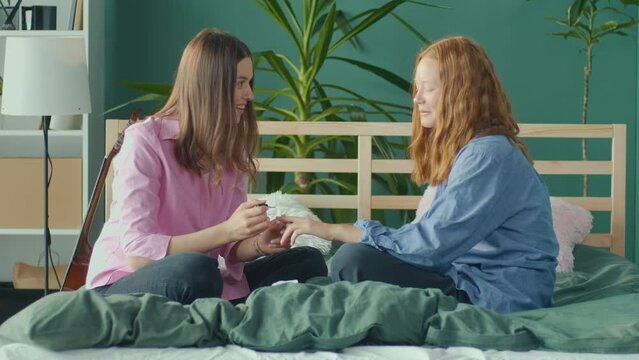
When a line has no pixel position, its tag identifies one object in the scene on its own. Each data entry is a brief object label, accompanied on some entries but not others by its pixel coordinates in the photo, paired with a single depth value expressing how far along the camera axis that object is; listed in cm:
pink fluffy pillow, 313
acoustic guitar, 333
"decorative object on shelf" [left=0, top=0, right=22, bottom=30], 423
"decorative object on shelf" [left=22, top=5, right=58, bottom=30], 420
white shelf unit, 411
